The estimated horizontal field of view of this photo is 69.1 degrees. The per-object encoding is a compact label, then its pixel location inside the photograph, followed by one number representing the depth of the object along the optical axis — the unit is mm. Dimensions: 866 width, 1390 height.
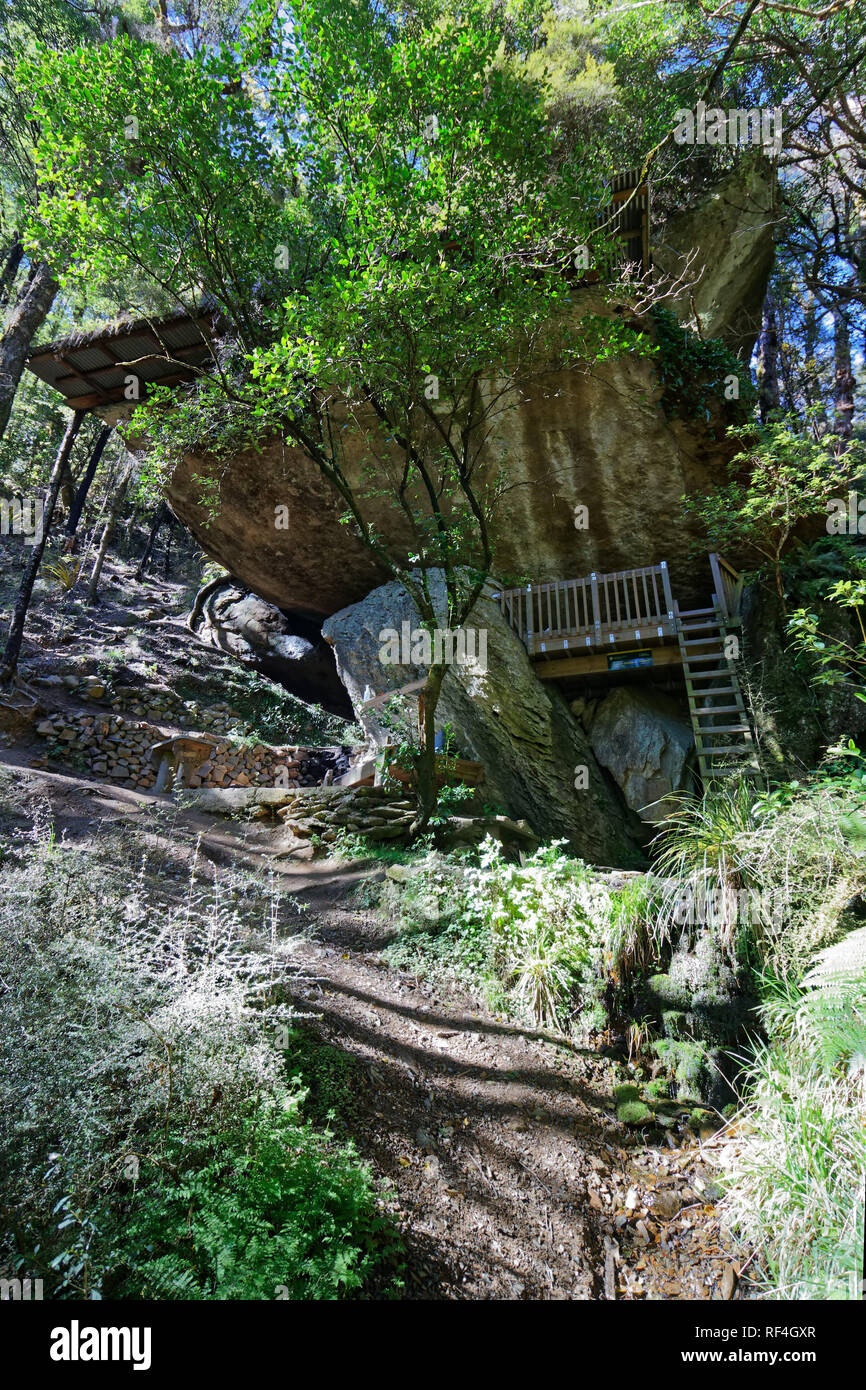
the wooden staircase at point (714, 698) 8133
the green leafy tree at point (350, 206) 5512
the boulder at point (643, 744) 9625
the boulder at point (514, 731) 8461
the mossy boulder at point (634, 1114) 3432
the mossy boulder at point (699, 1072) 3438
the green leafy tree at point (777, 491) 6820
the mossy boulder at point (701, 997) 3535
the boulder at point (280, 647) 14633
